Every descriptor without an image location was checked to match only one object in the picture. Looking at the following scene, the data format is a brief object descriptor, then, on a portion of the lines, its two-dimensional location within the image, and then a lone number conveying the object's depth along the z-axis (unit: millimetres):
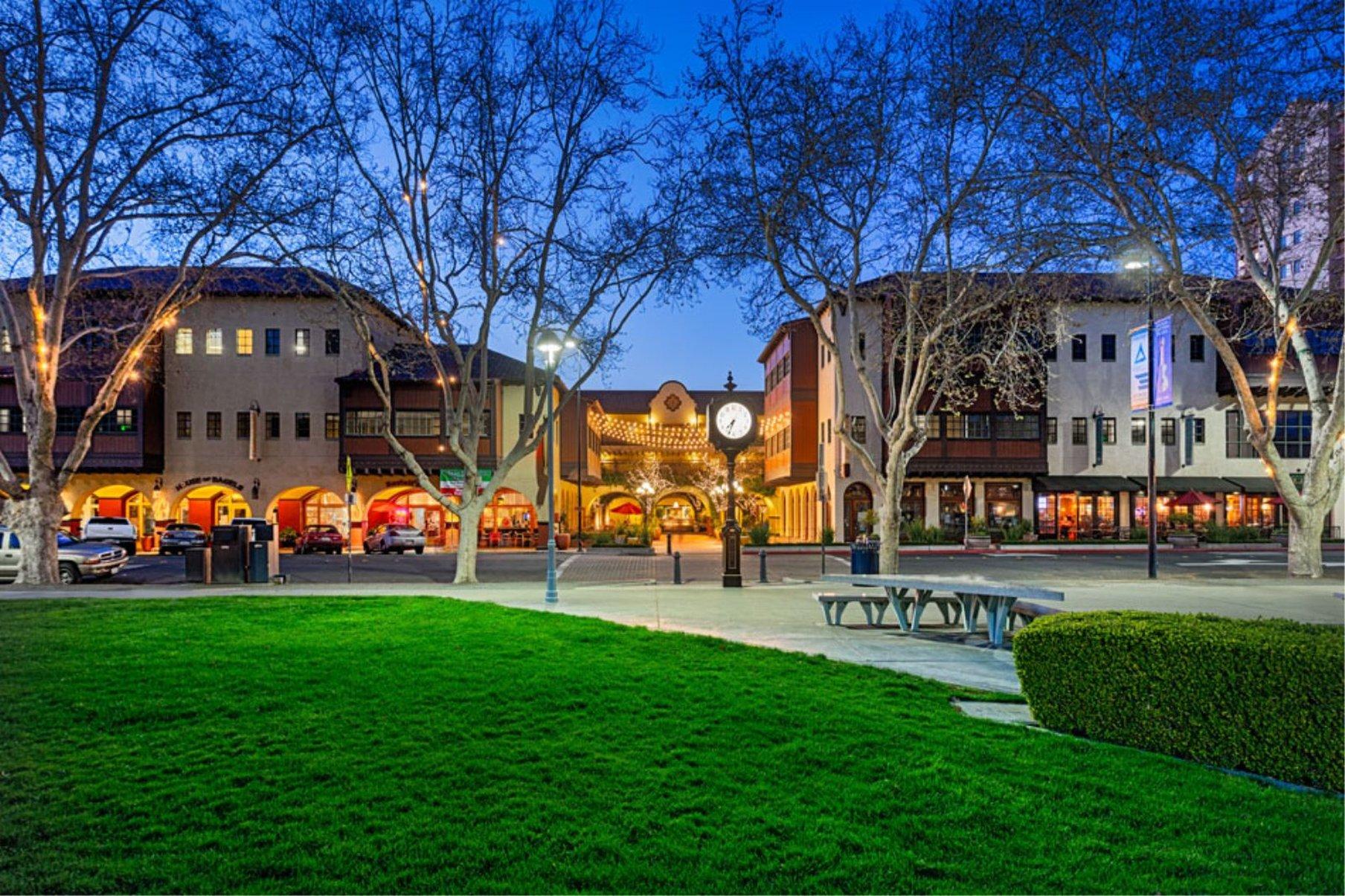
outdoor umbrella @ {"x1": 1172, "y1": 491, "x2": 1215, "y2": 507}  41309
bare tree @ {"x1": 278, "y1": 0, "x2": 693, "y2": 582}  20000
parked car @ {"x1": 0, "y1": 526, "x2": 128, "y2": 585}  22500
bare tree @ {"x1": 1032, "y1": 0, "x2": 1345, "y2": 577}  15891
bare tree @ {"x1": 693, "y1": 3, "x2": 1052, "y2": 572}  17859
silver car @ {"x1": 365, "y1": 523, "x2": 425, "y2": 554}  37938
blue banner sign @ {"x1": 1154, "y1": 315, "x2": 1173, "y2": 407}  20312
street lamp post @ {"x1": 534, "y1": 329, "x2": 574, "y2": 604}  16734
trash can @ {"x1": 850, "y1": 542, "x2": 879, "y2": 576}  19484
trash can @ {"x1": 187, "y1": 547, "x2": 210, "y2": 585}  21422
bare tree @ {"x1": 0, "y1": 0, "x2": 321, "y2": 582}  19078
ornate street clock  19094
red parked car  37219
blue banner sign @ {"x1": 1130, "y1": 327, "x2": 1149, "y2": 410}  21359
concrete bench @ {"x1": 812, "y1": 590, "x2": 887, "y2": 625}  12828
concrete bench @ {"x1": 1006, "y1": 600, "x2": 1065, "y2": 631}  11539
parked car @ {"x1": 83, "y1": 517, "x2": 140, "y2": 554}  36844
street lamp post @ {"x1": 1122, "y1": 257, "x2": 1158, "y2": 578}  20750
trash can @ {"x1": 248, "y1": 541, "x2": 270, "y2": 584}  21609
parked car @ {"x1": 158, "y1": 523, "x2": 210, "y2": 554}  36844
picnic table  10539
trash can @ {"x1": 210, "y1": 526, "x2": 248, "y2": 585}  21500
